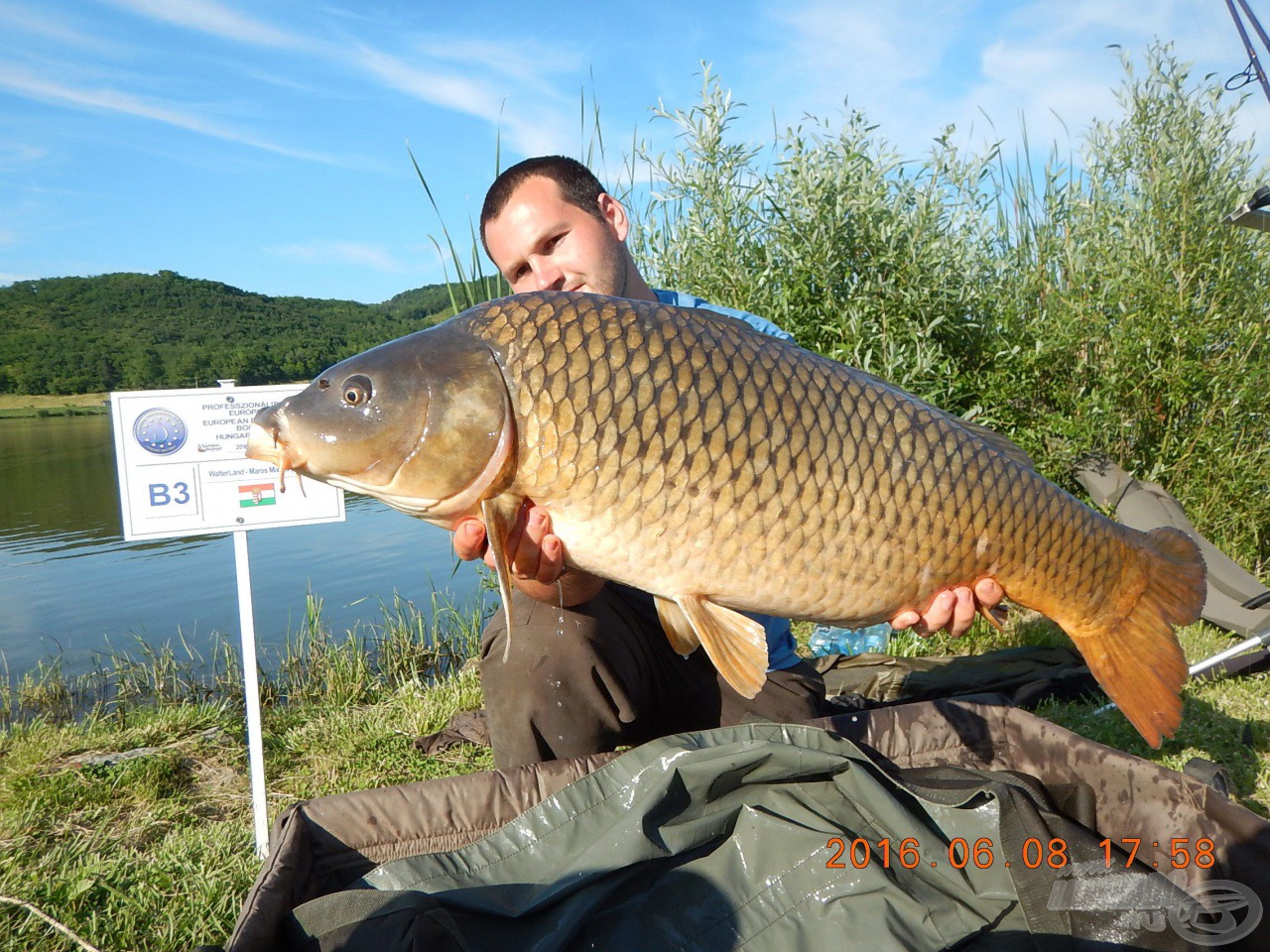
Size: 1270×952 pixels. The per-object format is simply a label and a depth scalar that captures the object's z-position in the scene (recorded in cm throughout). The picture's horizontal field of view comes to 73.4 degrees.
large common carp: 115
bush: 348
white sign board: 188
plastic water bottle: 308
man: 170
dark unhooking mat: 129
